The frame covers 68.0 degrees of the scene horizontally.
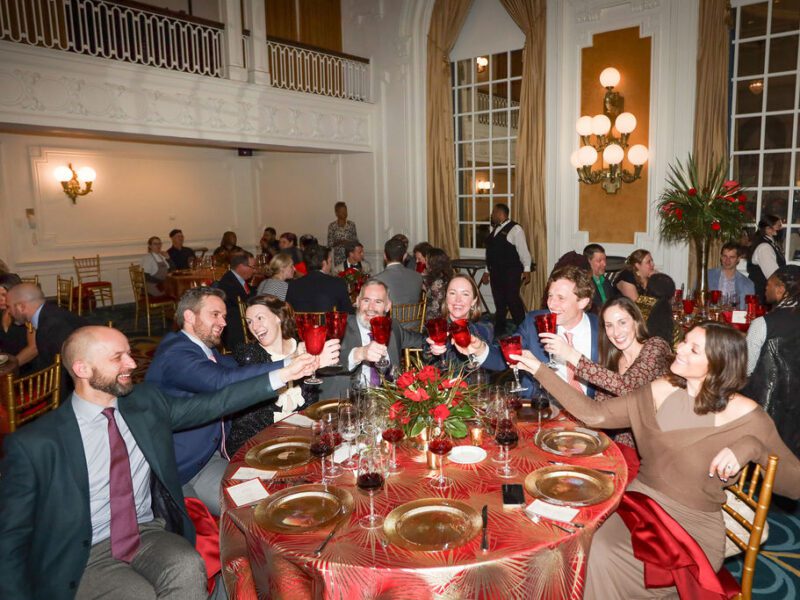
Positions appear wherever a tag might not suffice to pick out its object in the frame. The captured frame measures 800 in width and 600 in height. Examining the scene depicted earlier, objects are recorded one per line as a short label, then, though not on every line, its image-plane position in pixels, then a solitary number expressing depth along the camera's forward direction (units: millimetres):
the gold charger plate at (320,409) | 2705
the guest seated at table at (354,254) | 7180
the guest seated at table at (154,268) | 8758
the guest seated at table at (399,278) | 5637
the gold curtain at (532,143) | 7883
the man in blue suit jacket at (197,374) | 2664
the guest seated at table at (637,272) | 5090
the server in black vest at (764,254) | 5754
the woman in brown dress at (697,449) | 1993
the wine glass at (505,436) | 2100
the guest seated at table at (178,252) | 9422
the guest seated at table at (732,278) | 5012
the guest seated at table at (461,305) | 3479
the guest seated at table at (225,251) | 8898
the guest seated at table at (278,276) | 5680
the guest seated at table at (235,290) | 5344
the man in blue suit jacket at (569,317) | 3234
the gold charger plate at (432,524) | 1686
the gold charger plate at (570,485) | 1895
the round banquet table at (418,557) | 1594
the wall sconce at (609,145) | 6969
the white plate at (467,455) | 2194
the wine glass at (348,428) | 2172
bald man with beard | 1872
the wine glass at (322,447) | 2072
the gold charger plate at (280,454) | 2211
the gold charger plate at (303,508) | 1795
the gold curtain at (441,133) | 8883
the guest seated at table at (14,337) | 4023
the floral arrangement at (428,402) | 2213
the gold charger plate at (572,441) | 2256
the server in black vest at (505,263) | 7453
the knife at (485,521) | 1646
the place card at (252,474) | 2129
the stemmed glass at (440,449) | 2016
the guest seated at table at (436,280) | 5469
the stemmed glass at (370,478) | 1794
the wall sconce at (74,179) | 9773
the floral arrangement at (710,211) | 5410
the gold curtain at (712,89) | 6555
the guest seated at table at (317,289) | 5133
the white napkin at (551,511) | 1787
